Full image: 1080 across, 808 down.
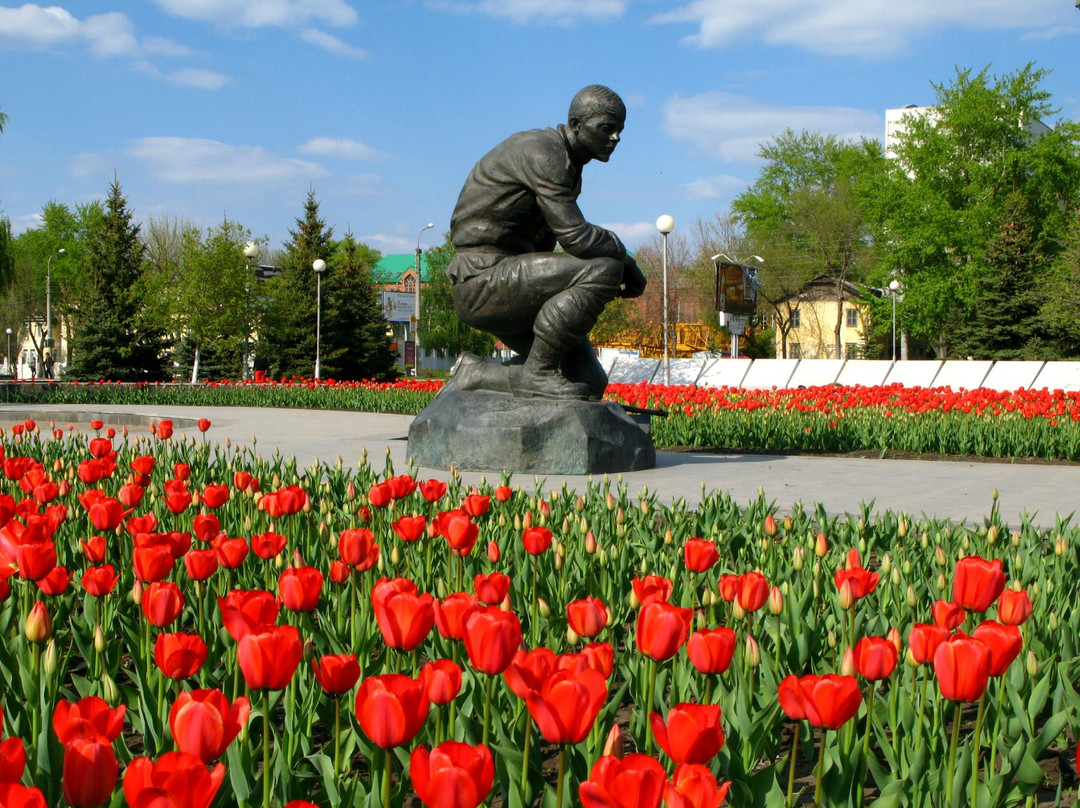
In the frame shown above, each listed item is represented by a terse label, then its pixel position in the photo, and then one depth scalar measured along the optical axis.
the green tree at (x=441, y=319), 48.44
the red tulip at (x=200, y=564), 2.63
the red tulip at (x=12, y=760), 1.21
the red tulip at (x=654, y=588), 2.25
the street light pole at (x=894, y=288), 43.19
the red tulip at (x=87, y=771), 1.26
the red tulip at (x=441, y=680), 1.62
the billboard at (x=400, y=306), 52.16
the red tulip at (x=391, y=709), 1.41
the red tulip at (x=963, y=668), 1.66
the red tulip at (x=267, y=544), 2.91
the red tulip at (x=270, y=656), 1.65
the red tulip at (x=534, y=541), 3.04
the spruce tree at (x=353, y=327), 37.84
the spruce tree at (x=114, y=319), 40.25
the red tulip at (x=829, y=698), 1.57
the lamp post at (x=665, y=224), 23.93
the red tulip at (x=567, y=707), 1.42
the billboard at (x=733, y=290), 31.33
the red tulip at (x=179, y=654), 1.81
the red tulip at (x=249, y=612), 1.92
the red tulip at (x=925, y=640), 1.89
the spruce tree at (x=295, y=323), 37.37
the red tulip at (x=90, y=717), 1.38
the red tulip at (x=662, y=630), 1.84
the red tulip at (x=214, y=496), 3.71
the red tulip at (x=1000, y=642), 1.75
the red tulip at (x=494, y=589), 2.31
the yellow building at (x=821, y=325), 62.25
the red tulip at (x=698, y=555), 2.84
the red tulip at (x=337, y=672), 1.71
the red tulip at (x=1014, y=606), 2.21
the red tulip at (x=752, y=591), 2.40
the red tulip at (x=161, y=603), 2.15
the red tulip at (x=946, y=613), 2.11
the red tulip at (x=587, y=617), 2.01
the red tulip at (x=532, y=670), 1.53
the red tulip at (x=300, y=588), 2.26
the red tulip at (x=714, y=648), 1.83
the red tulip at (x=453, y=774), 1.19
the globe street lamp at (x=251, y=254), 28.52
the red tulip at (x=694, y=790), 1.17
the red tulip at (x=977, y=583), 2.29
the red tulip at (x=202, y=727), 1.38
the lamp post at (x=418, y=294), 38.14
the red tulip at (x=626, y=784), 1.14
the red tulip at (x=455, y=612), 1.94
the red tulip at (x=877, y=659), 1.84
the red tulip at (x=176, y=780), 1.16
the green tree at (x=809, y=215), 58.88
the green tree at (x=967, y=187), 44.19
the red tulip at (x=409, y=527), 3.20
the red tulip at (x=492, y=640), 1.73
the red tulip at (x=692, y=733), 1.36
